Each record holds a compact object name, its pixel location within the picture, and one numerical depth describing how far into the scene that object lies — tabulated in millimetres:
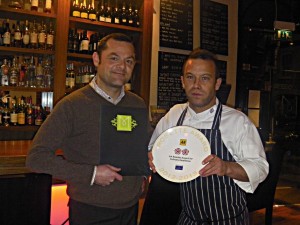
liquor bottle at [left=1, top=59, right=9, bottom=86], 3352
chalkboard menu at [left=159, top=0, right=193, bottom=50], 4152
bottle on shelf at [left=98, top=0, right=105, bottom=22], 3624
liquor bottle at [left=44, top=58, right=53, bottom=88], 3533
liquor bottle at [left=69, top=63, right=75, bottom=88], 3594
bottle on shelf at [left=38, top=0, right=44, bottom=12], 3422
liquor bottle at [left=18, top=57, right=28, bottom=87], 3449
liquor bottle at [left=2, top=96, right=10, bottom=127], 3322
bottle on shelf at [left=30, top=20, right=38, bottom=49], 3414
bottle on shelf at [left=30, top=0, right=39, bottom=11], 3346
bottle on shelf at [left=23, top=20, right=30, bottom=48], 3415
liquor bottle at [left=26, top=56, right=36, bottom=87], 3516
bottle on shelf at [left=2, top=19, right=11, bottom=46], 3305
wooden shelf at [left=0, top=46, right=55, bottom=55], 3216
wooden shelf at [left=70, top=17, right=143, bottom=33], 3451
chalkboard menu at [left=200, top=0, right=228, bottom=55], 4504
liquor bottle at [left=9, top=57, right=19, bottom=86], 3367
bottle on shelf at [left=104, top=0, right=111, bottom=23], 3760
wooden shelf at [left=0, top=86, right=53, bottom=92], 3238
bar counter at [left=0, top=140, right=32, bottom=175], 1957
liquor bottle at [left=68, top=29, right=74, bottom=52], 3662
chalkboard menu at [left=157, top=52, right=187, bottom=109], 4160
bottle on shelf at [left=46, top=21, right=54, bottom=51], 3432
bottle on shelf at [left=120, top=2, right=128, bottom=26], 3770
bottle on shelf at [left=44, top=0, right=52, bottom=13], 3357
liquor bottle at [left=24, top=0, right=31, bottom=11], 3377
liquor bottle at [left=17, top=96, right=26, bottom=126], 3365
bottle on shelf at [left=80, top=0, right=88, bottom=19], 3514
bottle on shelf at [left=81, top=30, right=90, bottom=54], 3646
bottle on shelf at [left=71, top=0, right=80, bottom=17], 3494
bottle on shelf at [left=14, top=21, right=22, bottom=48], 3385
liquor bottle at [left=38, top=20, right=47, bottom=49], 3426
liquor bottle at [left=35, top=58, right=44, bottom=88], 3510
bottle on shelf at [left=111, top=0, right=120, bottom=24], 3795
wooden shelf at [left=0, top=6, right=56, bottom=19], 3141
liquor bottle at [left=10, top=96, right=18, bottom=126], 3339
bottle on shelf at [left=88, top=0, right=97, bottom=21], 3539
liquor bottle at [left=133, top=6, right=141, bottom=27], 3812
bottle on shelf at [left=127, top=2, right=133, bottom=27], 3789
